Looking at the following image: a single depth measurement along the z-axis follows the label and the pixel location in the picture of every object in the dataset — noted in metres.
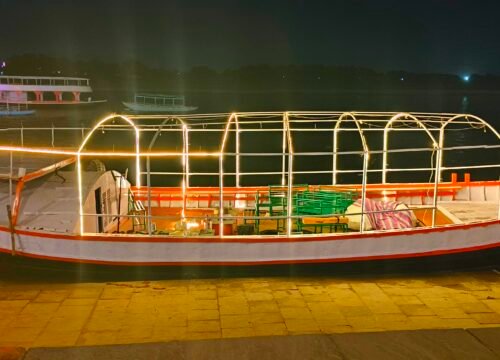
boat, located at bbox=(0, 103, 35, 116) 65.44
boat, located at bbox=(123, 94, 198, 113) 78.18
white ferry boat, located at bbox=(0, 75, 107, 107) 65.75
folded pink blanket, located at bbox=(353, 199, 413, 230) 9.98
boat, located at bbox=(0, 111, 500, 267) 8.96
